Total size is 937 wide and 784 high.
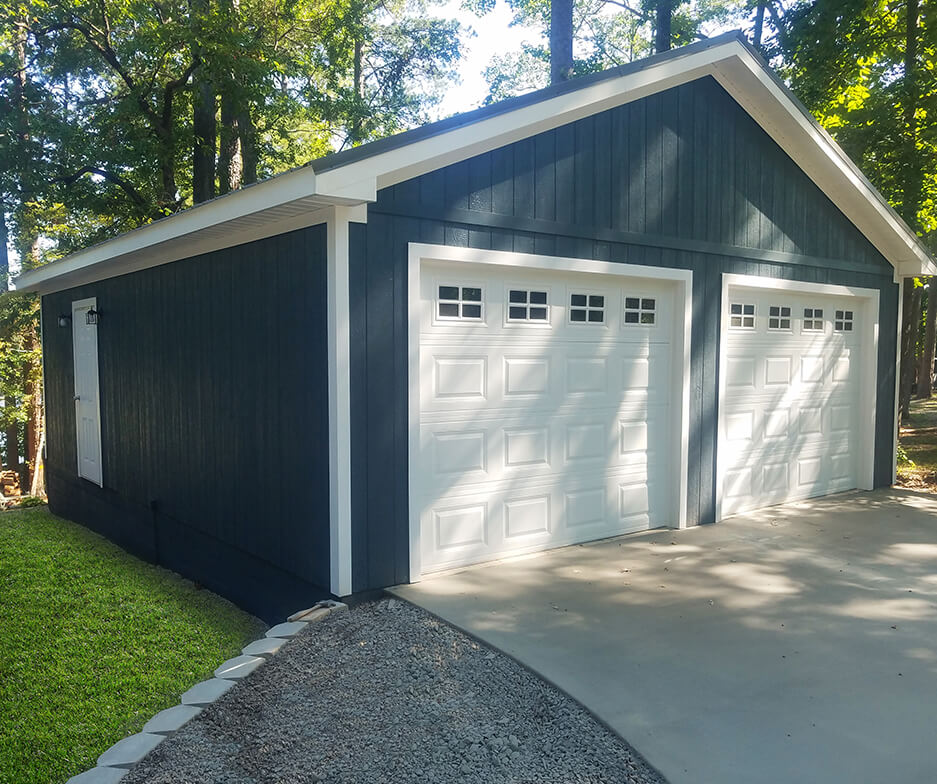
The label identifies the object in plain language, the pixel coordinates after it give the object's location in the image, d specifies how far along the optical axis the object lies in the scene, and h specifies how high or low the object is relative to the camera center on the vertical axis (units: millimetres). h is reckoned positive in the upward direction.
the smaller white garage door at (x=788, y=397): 6805 -492
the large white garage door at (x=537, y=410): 4859 -455
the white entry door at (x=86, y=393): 7895 -470
